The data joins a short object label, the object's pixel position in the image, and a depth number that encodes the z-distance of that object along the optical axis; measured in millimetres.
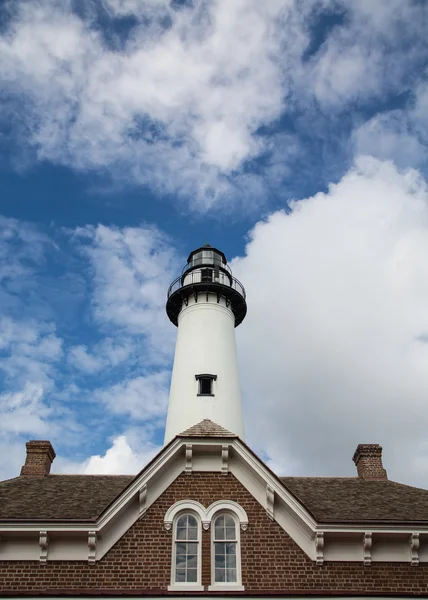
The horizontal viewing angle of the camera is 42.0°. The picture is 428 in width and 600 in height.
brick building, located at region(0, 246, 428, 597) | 13406
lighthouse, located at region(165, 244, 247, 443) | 26438
